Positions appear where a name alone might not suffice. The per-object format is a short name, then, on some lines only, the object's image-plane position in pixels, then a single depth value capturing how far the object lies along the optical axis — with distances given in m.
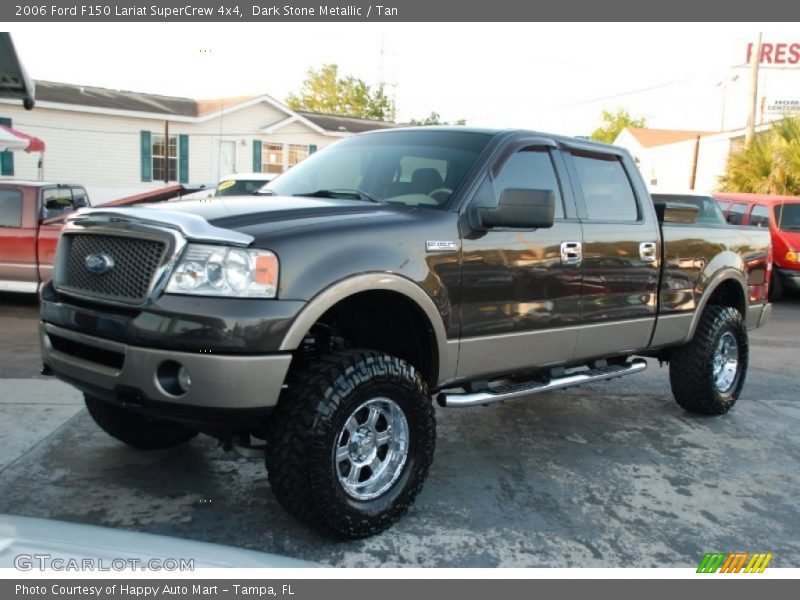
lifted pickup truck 3.07
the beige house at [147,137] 21.16
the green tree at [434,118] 51.25
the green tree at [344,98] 52.50
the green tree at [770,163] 18.48
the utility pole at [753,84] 23.54
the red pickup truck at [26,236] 9.32
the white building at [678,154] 31.67
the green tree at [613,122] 90.04
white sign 38.34
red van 12.64
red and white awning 15.33
